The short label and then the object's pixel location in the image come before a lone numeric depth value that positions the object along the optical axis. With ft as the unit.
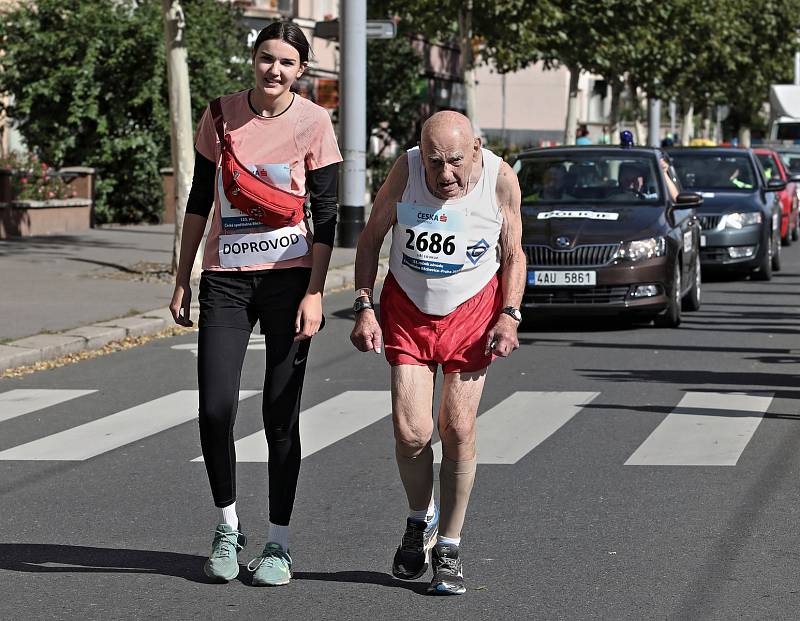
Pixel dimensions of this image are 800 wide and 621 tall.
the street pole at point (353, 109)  74.59
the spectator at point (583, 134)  98.73
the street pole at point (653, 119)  176.24
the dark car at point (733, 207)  64.80
